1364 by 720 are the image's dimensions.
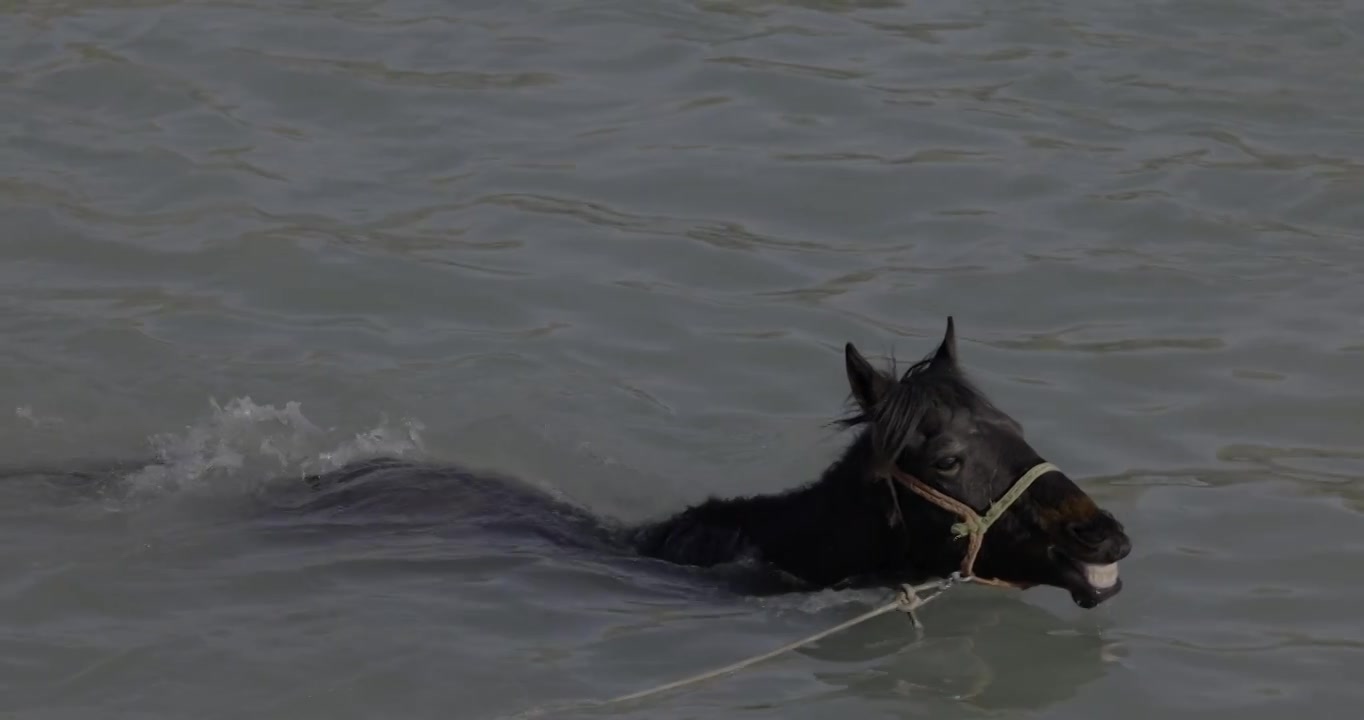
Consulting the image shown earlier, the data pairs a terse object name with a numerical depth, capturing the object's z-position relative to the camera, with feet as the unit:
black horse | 41.91
